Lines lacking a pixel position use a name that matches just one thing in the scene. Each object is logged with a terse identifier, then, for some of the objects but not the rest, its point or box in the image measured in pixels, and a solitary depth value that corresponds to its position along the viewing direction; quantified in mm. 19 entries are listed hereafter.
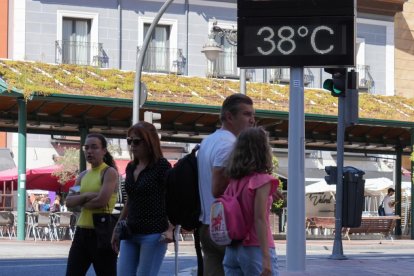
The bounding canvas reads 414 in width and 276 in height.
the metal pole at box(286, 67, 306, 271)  13773
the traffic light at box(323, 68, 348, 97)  19906
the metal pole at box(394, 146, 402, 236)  39156
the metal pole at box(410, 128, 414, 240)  37094
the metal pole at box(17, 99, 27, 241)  30297
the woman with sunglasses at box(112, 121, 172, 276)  8930
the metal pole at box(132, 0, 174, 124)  25125
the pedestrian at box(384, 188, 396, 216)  38719
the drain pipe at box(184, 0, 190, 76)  46812
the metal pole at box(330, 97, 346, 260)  20094
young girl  7309
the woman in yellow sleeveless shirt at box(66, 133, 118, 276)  9703
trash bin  19531
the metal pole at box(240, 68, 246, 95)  25369
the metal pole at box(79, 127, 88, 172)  32531
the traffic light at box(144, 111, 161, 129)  25781
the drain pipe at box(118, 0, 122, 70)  45750
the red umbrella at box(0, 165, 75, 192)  36875
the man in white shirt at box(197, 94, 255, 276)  8023
